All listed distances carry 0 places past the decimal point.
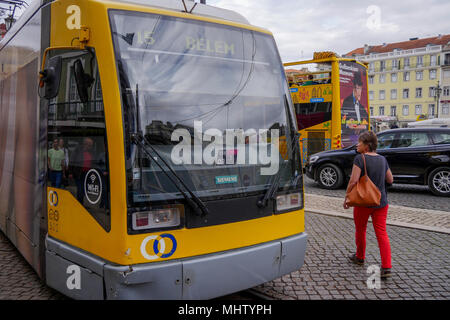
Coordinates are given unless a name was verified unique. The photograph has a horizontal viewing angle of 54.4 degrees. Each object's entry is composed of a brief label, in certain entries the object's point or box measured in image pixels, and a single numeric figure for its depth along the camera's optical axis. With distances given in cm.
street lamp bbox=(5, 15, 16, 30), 1111
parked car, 1078
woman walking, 492
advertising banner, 1477
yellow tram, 334
